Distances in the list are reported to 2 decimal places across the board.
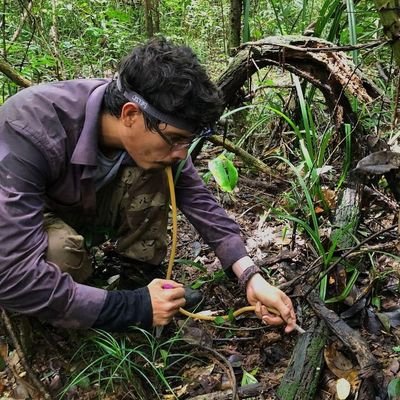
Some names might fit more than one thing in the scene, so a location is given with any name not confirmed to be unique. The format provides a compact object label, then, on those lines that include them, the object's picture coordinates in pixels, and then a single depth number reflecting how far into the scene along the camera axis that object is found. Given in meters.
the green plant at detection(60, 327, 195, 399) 1.66
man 1.51
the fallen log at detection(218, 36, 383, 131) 2.12
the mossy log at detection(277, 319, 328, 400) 1.48
